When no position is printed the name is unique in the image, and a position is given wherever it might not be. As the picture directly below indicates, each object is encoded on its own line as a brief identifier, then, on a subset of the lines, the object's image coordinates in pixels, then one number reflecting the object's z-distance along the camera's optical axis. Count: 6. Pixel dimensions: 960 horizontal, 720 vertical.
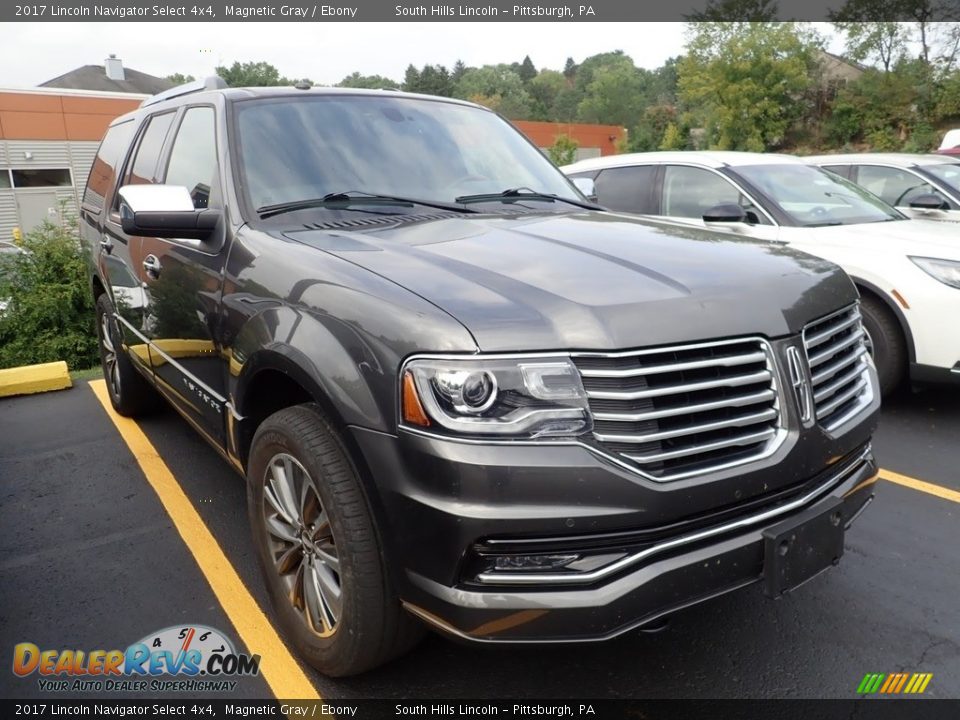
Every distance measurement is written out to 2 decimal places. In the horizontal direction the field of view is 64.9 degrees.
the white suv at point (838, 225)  4.76
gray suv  1.90
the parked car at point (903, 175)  7.30
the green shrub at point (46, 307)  8.23
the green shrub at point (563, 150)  38.25
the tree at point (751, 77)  42.34
